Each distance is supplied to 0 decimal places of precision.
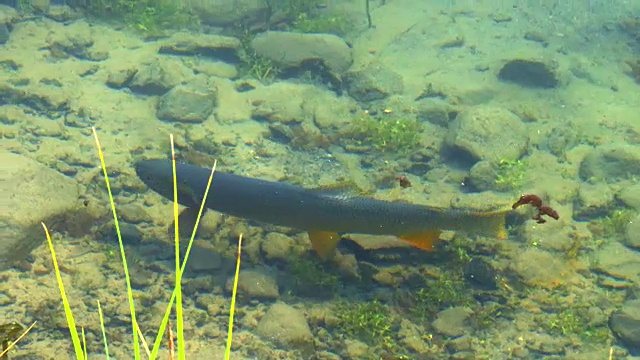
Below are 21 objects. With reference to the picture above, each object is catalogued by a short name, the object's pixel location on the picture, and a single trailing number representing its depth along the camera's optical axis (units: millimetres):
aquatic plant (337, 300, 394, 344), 5375
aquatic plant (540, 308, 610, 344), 5406
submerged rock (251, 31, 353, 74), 9391
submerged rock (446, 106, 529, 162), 7590
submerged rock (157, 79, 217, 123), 8109
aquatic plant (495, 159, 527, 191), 7234
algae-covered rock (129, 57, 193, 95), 8602
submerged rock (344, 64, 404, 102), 8914
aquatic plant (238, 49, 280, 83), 9242
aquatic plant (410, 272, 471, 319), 5633
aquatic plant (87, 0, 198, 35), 10312
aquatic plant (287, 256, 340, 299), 5789
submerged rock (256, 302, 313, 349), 5184
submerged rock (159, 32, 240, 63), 9653
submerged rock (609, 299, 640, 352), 5293
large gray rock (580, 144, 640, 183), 7473
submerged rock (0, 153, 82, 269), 5441
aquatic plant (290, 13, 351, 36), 10570
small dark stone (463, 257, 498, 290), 5918
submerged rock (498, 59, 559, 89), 9430
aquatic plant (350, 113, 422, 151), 7910
